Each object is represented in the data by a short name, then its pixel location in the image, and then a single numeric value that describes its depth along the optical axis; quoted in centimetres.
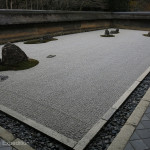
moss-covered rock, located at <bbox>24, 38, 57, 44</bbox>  982
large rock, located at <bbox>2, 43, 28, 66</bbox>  573
